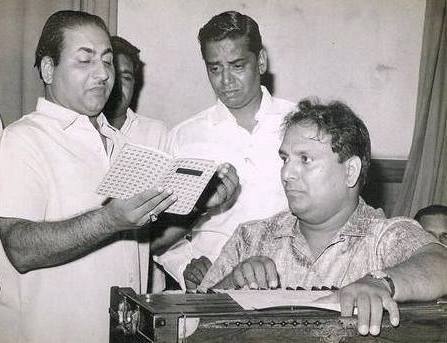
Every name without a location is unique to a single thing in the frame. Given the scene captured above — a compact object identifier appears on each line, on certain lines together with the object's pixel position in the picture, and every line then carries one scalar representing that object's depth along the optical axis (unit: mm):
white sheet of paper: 1581
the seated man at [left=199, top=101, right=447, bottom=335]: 2174
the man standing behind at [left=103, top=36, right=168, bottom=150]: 3232
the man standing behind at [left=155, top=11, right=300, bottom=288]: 3260
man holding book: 2238
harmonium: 1463
